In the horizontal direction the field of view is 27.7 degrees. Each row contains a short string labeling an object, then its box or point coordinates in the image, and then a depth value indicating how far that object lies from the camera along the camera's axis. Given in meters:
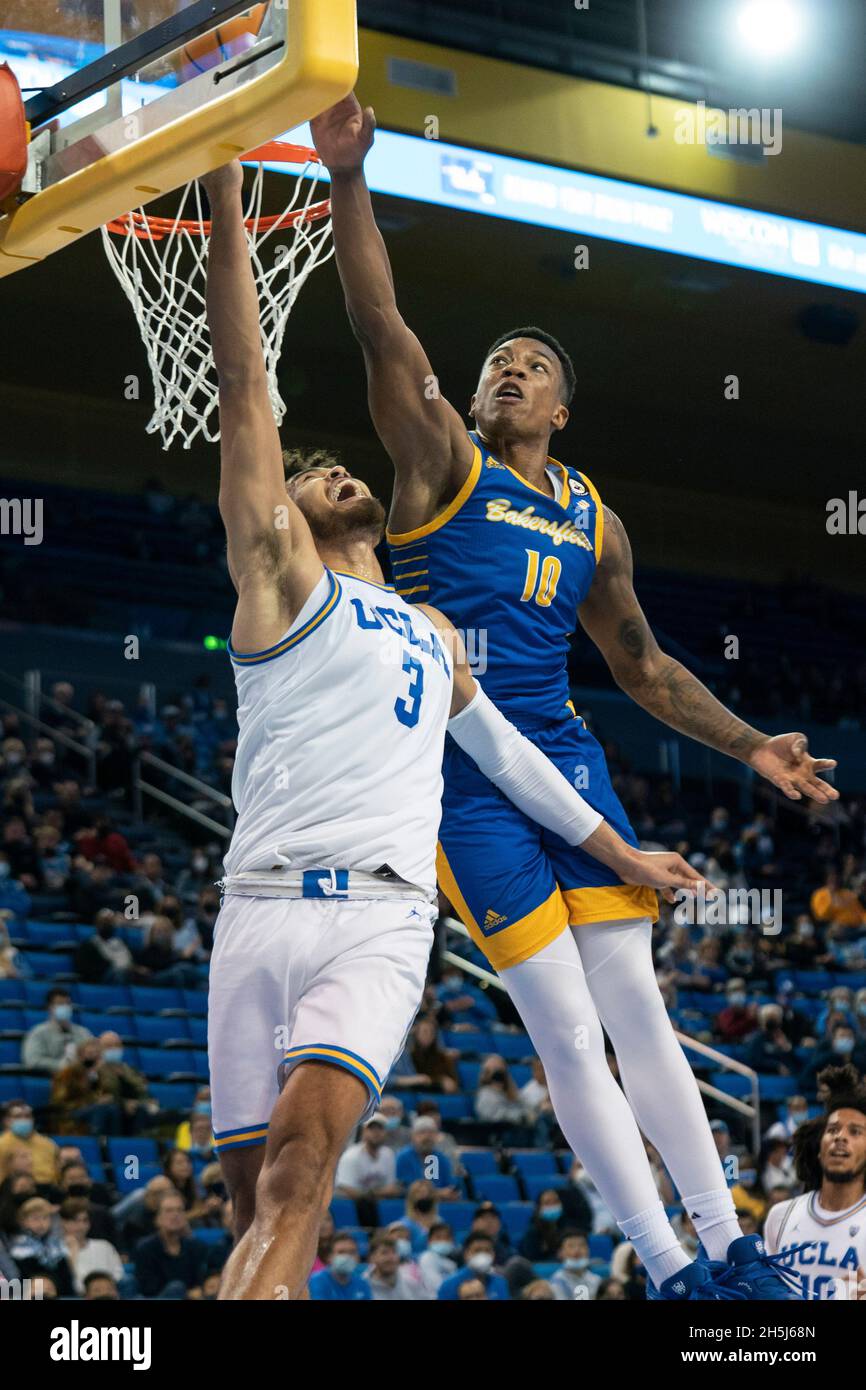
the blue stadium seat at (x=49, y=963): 11.64
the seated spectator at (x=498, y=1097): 11.26
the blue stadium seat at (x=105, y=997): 11.37
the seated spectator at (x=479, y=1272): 9.09
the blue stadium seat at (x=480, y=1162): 10.80
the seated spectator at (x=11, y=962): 11.03
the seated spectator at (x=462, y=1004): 12.62
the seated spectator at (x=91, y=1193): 8.70
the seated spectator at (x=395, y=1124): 10.32
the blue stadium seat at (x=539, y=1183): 10.69
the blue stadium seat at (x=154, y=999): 11.54
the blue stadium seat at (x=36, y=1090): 10.02
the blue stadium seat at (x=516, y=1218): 10.23
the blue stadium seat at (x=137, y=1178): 9.46
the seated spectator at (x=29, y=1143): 9.04
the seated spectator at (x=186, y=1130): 10.04
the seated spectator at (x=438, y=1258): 9.19
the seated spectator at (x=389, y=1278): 8.98
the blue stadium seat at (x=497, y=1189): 10.59
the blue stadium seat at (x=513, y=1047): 12.49
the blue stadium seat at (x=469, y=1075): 11.85
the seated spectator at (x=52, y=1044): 10.18
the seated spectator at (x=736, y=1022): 13.22
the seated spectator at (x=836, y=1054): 12.54
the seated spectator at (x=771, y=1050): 12.89
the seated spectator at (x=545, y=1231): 10.02
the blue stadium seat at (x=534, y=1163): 10.95
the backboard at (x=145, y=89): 3.78
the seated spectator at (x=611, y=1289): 9.62
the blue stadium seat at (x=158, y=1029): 11.20
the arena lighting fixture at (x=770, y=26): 13.22
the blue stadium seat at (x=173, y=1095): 10.54
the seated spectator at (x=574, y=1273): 9.51
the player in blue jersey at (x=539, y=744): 4.75
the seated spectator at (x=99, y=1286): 8.13
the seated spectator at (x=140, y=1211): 8.84
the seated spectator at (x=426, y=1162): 10.19
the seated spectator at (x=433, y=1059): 11.45
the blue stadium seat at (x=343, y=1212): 9.77
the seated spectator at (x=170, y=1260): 8.57
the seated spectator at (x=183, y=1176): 9.38
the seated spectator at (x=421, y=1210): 9.48
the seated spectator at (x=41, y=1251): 8.39
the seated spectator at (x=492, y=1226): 9.57
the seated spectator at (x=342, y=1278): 8.77
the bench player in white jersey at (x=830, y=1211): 6.13
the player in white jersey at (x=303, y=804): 4.04
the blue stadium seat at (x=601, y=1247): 10.15
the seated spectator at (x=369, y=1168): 10.00
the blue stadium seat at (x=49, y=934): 12.04
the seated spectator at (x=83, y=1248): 8.45
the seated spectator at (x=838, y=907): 15.36
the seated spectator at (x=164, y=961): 11.83
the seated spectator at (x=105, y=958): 11.55
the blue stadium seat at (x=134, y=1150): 9.73
